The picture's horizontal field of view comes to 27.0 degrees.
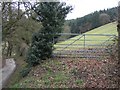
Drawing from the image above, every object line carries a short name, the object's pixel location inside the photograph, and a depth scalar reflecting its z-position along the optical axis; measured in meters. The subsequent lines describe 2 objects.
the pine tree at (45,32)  11.34
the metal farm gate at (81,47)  12.05
